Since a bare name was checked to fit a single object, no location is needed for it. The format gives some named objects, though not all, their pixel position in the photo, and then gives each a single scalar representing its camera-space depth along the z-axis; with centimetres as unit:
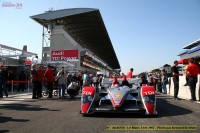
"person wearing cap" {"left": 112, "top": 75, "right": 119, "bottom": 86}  1015
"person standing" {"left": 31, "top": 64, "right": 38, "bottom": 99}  1360
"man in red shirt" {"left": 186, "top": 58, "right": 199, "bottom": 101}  1105
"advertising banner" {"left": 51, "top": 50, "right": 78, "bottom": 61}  4056
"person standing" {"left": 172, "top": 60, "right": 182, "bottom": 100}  1199
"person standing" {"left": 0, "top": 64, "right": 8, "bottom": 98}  1355
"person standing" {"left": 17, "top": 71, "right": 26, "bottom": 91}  2005
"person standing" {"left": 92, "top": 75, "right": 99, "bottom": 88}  2088
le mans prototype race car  691
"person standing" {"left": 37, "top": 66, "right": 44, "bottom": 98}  1398
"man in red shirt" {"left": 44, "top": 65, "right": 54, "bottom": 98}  1418
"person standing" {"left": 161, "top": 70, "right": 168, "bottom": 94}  1877
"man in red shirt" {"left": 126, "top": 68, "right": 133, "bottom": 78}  1343
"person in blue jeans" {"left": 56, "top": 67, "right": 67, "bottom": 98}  1459
